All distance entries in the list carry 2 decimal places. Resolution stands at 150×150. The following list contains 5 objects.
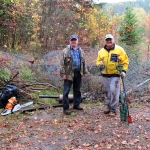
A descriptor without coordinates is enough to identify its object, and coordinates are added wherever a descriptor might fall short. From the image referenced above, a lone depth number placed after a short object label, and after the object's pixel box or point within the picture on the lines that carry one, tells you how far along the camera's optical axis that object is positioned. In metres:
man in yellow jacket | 6.02
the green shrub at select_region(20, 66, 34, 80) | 9.55
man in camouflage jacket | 6.25
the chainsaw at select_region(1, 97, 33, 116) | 6.68
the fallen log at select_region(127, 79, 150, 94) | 8.62
